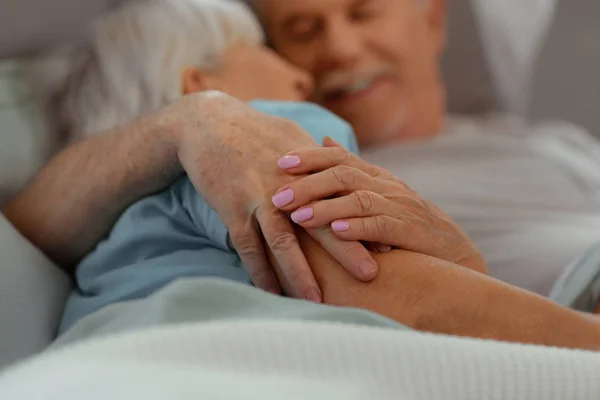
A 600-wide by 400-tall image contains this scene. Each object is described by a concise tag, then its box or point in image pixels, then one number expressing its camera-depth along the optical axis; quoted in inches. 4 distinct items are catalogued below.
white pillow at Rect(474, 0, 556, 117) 78.8
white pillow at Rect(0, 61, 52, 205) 43.4
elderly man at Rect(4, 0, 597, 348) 27.3
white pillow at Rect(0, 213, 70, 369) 29.6
